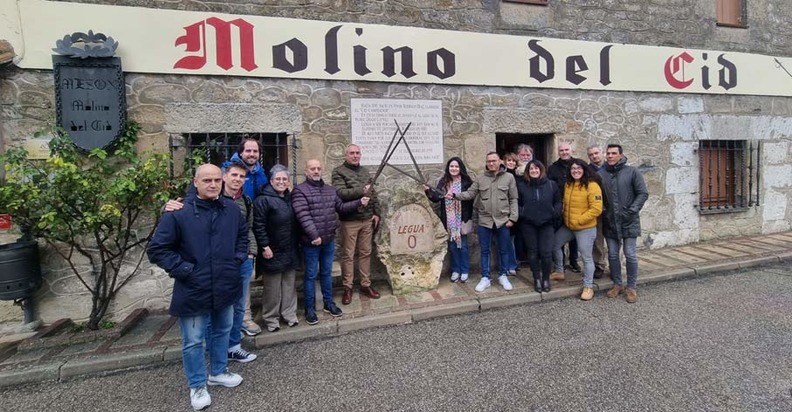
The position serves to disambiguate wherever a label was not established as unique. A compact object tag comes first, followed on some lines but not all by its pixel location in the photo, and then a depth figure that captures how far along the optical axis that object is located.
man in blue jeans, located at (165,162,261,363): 2.81
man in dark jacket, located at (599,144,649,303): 4.00
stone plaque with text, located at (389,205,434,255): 4.16
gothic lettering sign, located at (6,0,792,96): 3.74
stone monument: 4.16
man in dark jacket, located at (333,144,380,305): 3.93
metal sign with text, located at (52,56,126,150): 3.64
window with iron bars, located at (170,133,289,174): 4.00
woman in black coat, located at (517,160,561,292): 4.08
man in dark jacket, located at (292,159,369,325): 3.40
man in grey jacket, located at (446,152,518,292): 4.26
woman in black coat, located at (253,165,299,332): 3.18
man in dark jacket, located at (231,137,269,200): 3.38
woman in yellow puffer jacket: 3.95
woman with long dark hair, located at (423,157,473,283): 4.45
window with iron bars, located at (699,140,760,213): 6.16
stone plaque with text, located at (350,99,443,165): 4.59
